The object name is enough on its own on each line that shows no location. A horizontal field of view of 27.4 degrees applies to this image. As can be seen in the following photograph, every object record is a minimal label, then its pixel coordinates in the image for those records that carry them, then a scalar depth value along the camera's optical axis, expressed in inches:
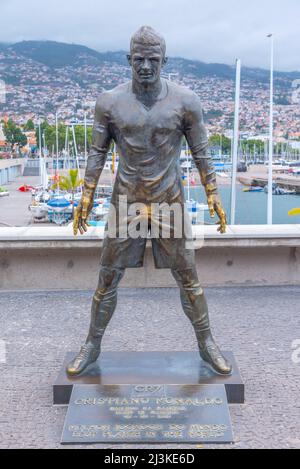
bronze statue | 166.4
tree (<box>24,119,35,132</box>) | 4259.8
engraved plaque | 156.6
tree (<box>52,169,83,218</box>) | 1417.3
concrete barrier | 291.2
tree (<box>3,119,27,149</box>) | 3865.2
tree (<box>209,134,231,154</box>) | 3008.4
